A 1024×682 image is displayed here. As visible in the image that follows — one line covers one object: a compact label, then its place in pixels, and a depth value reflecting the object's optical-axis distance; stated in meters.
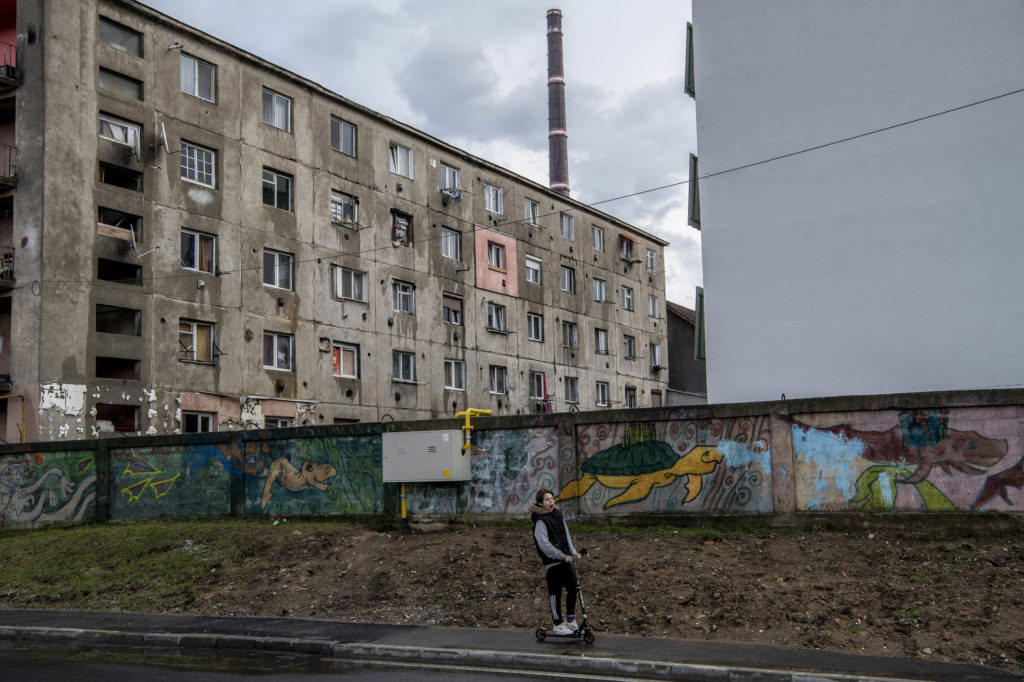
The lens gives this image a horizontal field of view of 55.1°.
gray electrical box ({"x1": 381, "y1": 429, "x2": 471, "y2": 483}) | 16.69
